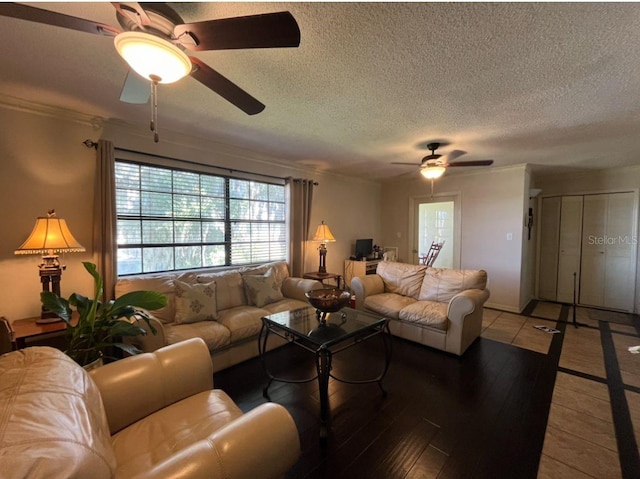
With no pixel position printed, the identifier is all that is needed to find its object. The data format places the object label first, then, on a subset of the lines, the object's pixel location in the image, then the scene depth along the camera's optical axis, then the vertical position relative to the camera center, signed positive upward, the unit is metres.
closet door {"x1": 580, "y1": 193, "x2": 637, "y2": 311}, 4.43 -0.25
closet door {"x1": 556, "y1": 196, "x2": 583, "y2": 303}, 4.88 -0.17
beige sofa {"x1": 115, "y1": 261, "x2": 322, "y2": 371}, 2.44 -0.82
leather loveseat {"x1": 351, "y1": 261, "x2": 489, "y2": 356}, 2.88 -0.82
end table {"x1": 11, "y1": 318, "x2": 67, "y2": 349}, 1.98 -0.78
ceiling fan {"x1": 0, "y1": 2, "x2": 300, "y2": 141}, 1.05 +0.80
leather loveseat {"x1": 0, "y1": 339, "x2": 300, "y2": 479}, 0.67 -0.73
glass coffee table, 1.84 -0.79
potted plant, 1.80 -0.60
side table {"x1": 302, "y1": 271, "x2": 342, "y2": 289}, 4.22 -0.69
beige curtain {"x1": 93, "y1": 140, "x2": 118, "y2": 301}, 2.61 +0.11
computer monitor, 5.32 -0.30
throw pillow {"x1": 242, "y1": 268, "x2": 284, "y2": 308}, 3.17 -0.69
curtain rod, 2.60 +0.81
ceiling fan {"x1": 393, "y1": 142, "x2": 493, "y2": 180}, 3.25 +0.84
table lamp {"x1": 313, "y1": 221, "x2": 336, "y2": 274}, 4.37 -0.10
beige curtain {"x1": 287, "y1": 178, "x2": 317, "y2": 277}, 4.27 +0.15
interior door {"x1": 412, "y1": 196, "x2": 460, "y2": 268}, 5.16 +0.11
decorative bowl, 2.30 -0.58
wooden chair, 5.55 -0.41
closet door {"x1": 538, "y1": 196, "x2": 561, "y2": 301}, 5.12 -0.22
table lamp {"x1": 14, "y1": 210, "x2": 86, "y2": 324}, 2.10 -0.15
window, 2.94 +0.13
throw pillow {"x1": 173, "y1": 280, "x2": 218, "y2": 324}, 2.61 -0.71
